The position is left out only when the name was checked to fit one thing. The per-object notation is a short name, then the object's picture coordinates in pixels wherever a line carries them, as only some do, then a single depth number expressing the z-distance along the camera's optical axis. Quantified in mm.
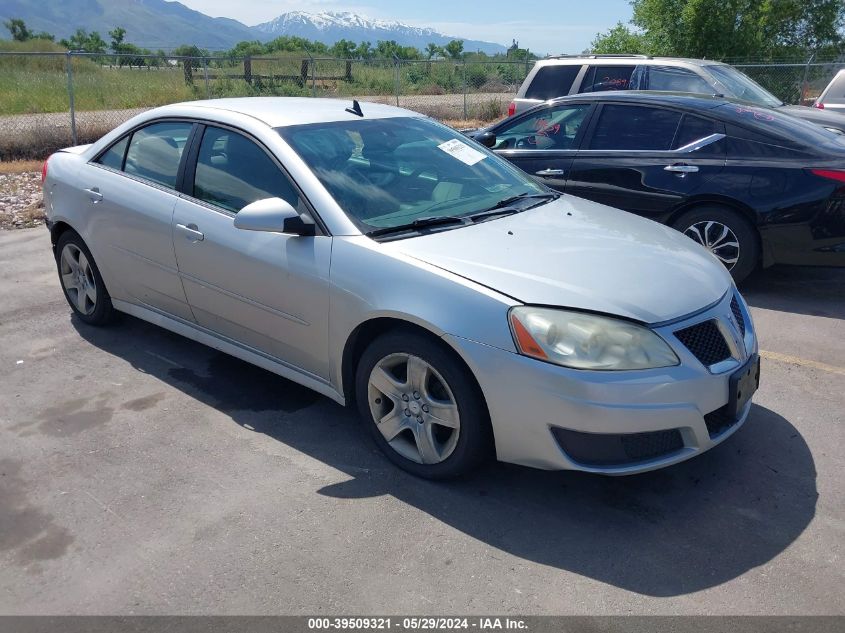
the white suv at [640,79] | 9617
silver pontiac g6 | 3178
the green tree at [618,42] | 24956
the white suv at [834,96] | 12070
